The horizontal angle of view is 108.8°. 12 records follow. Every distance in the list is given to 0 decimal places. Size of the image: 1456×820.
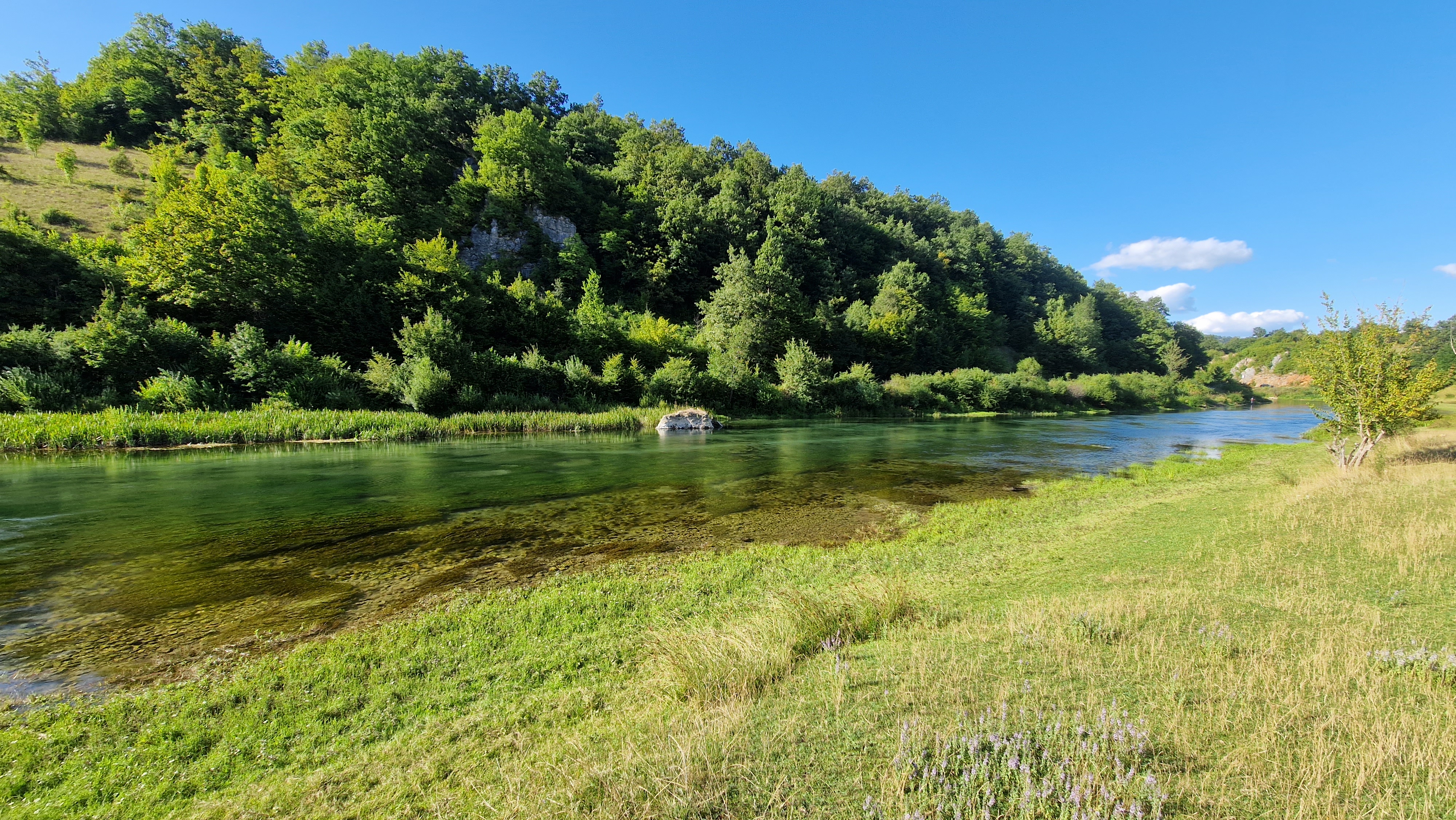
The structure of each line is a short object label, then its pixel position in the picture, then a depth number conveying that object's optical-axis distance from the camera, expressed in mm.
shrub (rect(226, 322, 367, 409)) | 31875
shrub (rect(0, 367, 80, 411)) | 24922
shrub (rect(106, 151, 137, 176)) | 61281
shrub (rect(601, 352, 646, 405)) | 46438
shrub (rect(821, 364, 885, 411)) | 56344
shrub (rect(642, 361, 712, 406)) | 47438
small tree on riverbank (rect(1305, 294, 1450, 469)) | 15953
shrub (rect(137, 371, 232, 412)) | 27984
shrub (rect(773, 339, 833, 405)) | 53688
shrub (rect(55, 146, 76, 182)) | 56000
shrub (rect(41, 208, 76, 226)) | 46594
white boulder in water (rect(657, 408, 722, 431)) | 39375
